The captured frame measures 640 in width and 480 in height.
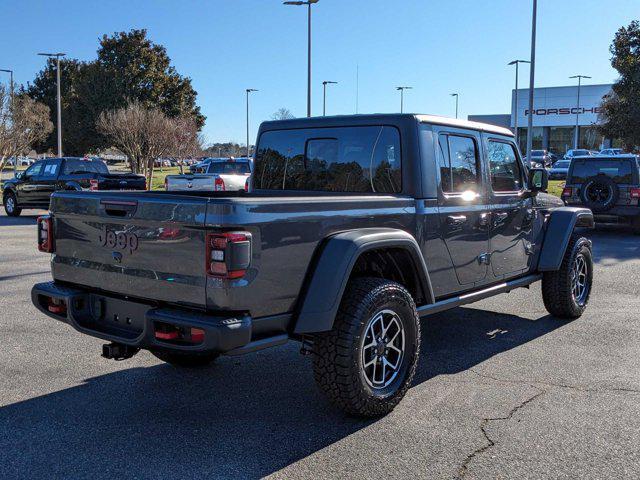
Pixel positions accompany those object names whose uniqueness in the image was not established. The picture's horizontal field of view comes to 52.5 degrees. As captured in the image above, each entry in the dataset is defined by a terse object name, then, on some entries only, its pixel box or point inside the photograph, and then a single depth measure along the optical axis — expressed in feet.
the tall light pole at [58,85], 111.59
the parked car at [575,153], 164.92
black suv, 43.34
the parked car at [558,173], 124.06
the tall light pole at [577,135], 218.54
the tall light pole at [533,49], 78.02
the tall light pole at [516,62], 147.41
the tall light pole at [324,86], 149.98
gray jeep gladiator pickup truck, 11.20
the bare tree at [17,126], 104.78
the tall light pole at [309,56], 86.53
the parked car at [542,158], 162.36
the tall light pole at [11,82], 107.01
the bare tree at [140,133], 125.59
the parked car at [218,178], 50.85
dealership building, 232.94
